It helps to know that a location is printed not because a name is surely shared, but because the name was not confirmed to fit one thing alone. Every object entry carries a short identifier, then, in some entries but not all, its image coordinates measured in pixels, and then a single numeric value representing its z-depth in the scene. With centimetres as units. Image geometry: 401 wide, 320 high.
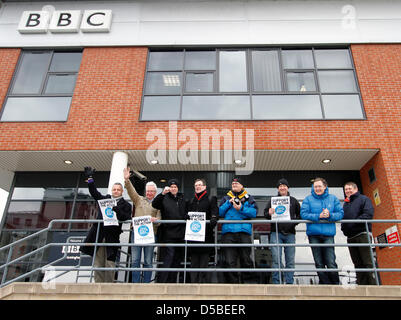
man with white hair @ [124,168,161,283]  579
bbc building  878
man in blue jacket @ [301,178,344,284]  544
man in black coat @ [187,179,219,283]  568
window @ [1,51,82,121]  944
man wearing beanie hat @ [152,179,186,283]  567
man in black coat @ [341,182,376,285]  555
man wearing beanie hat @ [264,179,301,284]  559
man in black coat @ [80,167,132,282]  581
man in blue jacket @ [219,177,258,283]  566
